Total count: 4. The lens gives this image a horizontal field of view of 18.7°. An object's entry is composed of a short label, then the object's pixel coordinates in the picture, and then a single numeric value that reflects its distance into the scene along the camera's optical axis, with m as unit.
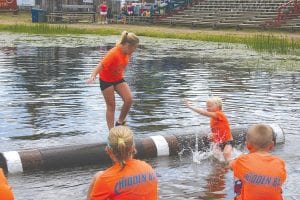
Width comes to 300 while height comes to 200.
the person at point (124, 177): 7.04
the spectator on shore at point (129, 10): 77.53
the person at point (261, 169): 7.76
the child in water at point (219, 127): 13.43
